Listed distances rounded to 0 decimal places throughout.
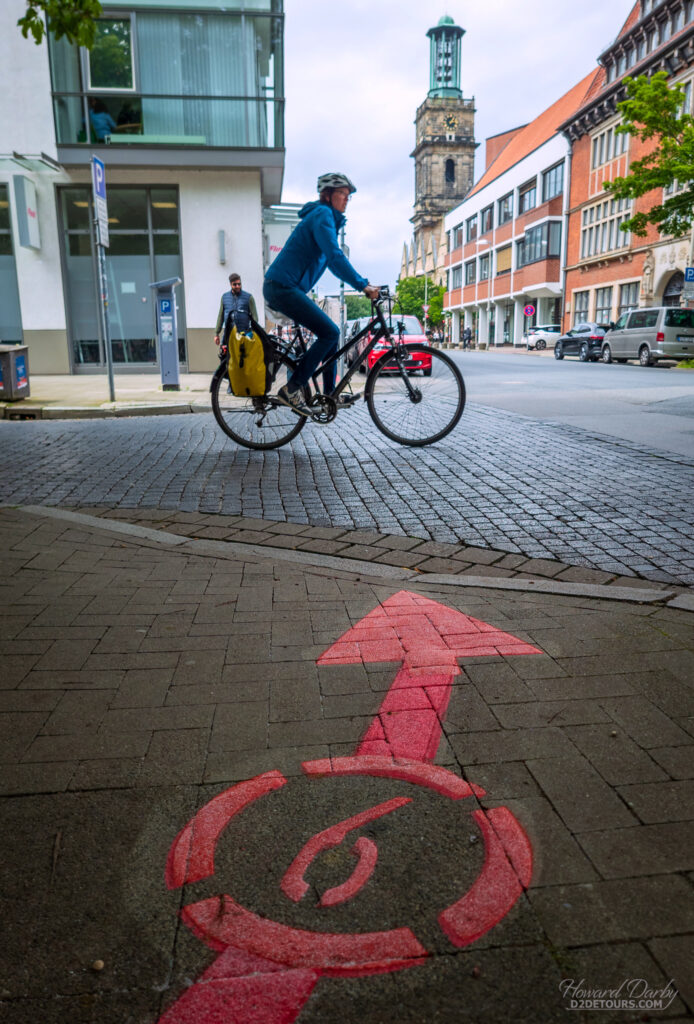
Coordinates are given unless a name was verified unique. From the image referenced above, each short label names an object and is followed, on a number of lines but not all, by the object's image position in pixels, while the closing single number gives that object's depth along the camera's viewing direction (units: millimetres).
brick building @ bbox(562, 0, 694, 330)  43812
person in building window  18844
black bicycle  7121
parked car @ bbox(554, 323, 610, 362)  36500
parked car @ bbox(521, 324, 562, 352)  56406
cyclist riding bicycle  6730
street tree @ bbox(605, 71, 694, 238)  30312
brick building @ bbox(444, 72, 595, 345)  62219
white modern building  18641
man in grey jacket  12312
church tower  121375
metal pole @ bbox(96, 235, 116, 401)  12500
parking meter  15094
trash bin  12805
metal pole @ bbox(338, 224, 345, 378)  7207
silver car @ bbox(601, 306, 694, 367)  29250
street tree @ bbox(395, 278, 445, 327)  106438
